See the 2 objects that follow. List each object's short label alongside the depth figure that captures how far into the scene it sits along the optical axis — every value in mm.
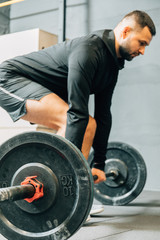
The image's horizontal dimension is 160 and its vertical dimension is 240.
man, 1229
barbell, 978
